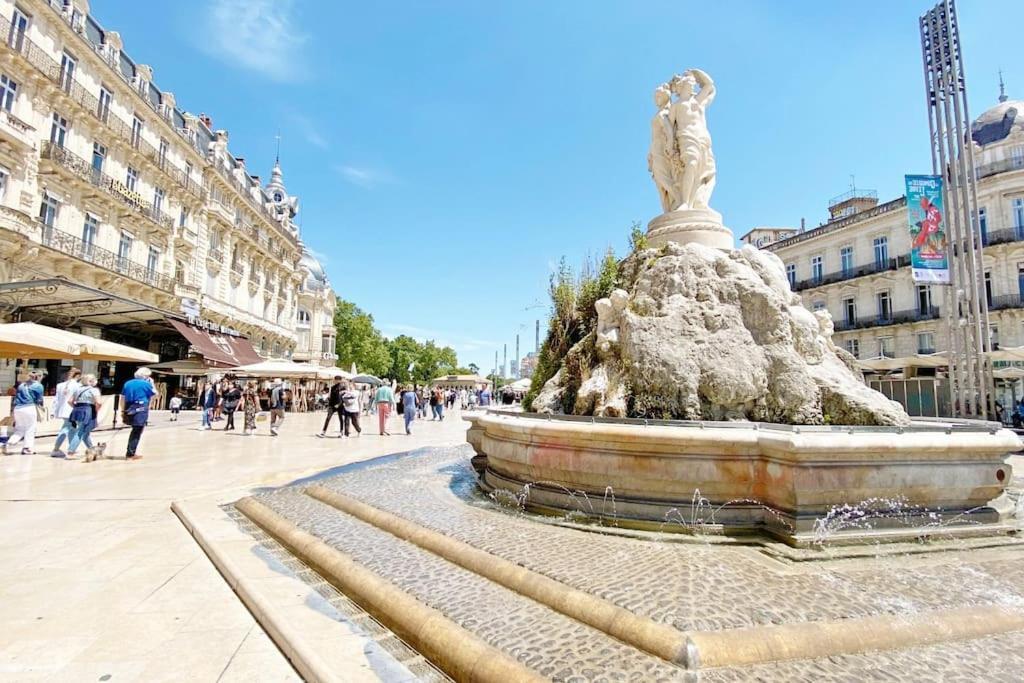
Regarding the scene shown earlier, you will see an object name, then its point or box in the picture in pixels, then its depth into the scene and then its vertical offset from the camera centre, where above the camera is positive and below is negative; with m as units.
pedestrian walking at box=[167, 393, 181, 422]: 20.33 -0.76
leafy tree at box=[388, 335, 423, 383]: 76.88 +4.93
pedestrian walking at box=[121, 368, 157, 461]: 8.60 -0.36
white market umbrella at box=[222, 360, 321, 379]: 20.00 +0.68
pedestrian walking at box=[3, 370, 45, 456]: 9.27 -0.58
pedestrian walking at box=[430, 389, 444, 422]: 23.62 -0.68
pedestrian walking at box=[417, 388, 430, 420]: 27.84 -0.80
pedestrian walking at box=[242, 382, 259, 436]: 14.16 -0.62
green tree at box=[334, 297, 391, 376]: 59.34 +5.50
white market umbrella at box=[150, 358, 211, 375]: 21.73 +0.79
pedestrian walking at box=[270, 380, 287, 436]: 13.96 -0.47
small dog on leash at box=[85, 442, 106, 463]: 8.51 -1.16
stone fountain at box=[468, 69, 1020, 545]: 3.78 -0.26
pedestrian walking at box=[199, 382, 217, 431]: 15.49 -0.58
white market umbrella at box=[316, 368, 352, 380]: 22.11 +0.62
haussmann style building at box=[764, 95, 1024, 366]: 22.80 +6.85
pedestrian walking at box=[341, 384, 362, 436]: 13.82 -0.49
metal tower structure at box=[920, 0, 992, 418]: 16.36 +6.53
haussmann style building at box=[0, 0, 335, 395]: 17.19 +7.98
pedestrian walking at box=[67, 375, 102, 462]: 8.80 -0.52
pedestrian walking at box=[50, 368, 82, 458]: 9.01 -0.42
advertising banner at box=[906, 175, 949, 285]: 16.11 +5.38
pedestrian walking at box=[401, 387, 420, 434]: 15.77 -0.52
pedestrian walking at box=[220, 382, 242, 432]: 15.09 -0.51
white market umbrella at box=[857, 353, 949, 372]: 19.39 +1.35
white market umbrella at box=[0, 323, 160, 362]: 10.52 +0.85
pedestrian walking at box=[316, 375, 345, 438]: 13.88 -0.43
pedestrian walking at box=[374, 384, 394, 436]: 14.63 -0.37
